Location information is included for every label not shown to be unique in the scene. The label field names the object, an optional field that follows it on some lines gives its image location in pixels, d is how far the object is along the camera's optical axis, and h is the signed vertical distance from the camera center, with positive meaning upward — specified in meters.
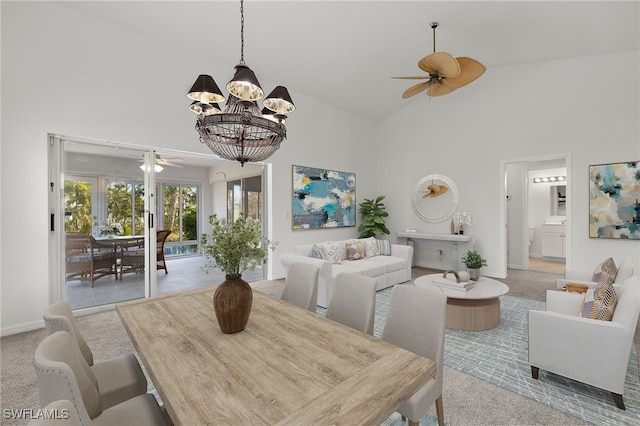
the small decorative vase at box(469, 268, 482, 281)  3.53 -0.78
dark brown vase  1.45 -0.48
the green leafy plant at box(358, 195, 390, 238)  6.89 -0.20
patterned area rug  1.88 -1.33
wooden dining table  0.90 -0.63
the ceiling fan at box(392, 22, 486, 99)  3.15 +1.68
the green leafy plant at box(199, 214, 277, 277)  1.51 -0.18
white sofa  3.84 -0.88
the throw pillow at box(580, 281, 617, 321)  2.03 -0.69
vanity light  7.47 +0.85
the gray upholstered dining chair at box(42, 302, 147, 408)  1.34 -0.88
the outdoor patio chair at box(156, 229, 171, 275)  5.52 -0.68
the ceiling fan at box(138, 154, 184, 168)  7.24 +1.34
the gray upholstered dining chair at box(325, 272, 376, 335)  1.84 -0.62
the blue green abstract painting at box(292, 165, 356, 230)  5.98 +0.29
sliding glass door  3.69 -0.18
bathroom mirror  7.57 +0.31
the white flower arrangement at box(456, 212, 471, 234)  6.00 -0.22
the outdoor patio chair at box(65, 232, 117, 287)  3.69 -0.64
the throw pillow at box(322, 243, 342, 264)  4.64 -0.69
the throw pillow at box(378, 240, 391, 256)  5.51 -0.73
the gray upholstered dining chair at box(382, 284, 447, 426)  1.41 -0.69
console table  5.90 -0.83
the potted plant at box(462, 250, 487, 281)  3.50 -0.66
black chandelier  1.99 +0.64
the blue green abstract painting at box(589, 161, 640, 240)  4.45 +0.16
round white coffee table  3.13 -1.10
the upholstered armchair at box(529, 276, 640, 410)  1.87 -0.94
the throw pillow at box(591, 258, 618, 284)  2.93 -0.63
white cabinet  7.13 -0.77
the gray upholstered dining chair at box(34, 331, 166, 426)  0.86 -0.60
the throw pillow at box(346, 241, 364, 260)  5.10 -0.72
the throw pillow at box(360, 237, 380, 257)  5.37 -0.69
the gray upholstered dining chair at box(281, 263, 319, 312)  2.23 -0.61
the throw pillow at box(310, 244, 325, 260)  4.43 -0.65
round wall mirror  6.30 +0.28
